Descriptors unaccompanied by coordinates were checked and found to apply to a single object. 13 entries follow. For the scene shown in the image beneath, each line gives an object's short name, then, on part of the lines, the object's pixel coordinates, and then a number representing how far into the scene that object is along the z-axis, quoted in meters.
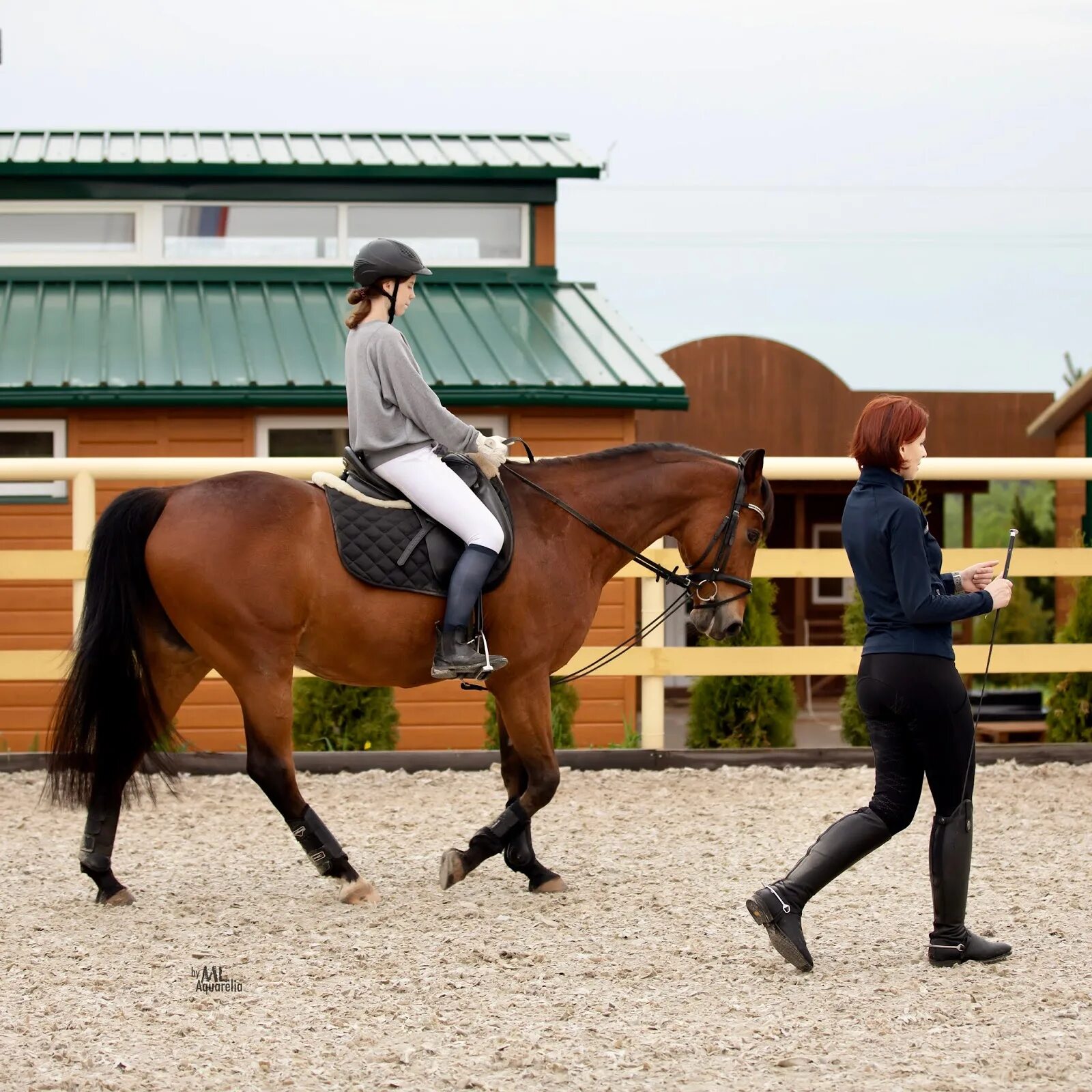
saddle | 10.66
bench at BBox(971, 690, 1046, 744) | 22.25
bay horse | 10.46
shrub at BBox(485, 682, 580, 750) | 17.23
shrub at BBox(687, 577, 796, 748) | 17.27
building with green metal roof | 22.53
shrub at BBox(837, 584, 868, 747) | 17.27
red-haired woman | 8.52
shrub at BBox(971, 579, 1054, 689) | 30.45
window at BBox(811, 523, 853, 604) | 37.25
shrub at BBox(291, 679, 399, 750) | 17.22
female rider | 10.52
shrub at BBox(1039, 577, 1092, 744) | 17.39
